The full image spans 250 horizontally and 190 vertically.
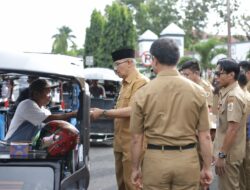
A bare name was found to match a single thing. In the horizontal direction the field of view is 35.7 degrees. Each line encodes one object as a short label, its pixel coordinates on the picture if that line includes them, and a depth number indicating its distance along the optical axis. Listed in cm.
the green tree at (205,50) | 2634
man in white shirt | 376
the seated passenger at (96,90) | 1039
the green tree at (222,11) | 3098
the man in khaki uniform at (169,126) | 301
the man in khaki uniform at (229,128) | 382
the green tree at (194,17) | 3939
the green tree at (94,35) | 3164
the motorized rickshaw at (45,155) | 304
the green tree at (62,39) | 6228
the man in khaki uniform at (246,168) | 438
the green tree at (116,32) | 2979
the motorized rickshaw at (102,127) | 928
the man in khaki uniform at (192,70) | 512
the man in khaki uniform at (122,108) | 397
